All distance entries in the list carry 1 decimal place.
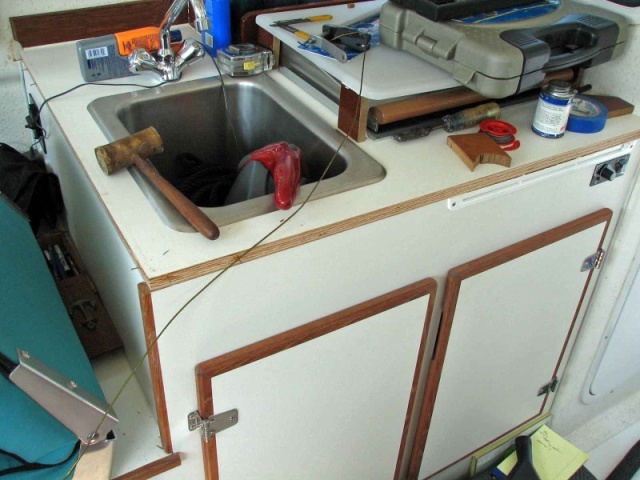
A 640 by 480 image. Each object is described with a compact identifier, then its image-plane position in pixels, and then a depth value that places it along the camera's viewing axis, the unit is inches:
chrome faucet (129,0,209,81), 47.0
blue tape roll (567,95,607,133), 44.4
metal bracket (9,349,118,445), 30.0
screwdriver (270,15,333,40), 47.1
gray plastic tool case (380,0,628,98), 38.6
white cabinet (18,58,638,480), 34.8
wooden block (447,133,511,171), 39.8
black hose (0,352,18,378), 29.5
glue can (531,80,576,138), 42.1
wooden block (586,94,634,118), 46.8
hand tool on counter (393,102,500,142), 43.0
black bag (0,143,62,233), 54.6
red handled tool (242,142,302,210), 35.3
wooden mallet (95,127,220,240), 31.8
